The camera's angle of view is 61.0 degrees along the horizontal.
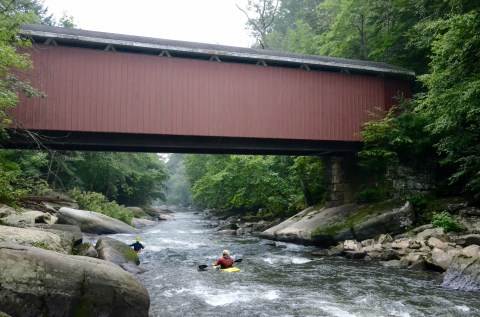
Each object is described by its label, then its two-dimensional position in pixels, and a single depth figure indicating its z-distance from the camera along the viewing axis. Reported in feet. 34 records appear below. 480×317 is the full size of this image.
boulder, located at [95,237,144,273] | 32.89
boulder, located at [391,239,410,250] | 38.81
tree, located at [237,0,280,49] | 95.11
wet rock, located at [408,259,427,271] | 33.50
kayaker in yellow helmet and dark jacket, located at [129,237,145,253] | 41.83
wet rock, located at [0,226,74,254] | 23.53
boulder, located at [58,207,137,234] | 57.36
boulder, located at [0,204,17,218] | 34.21
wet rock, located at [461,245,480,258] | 28.78
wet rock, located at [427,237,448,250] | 35.42
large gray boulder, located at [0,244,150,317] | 16.19
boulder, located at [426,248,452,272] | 31.66
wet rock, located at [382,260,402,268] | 35.79
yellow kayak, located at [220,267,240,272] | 34.42
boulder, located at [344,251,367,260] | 39.91
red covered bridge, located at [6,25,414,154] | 39.70
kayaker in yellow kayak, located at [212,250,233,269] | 34.81
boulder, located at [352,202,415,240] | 44.83
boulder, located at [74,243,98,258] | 29.78
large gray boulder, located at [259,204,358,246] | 49.93
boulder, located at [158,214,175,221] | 118.93
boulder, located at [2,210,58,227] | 33.54
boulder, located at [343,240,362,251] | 42.19
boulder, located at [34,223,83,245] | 32.09
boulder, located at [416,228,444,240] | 38.90
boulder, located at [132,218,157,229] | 88.00
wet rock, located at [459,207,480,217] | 40.80
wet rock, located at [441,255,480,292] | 26.61
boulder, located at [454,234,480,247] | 34.17
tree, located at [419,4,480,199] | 35.12
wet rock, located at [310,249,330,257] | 42.63
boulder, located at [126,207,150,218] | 106.08
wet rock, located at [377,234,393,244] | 42.65
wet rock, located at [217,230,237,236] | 71.35
